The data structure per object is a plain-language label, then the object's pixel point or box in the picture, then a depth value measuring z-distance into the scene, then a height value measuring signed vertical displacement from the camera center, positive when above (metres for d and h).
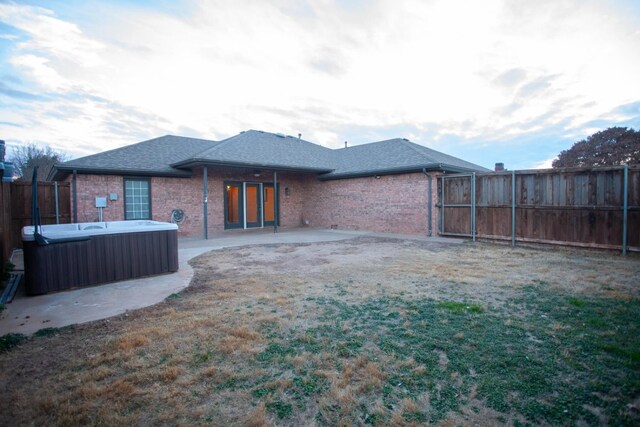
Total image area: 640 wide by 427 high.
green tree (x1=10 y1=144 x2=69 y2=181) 26.47 +4.75
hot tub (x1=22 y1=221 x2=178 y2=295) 4.63 -0.80
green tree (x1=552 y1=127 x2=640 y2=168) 20.48 +3.52
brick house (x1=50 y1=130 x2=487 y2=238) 11.20 +0.94
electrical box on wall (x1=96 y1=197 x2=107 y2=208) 10.72 +0.22
